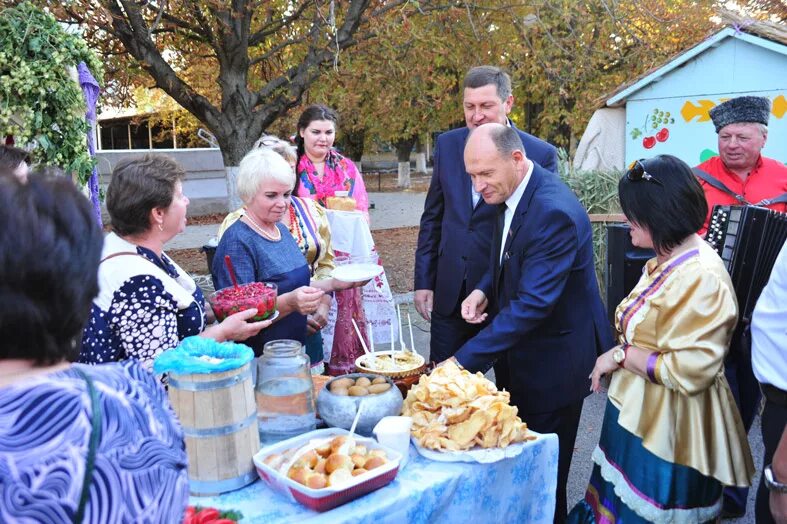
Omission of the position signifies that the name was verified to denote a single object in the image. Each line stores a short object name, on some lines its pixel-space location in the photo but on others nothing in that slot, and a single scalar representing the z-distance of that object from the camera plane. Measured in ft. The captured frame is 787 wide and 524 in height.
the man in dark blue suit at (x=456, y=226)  11.11
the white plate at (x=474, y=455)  6.24
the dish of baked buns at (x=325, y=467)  5.39
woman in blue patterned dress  3.05
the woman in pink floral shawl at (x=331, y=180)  13.38
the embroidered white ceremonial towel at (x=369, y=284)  13.85
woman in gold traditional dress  7.29
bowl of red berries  7.79
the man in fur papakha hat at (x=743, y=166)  11.84
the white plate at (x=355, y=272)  10.23
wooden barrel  5.58
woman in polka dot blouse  6.63
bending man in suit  8.23
